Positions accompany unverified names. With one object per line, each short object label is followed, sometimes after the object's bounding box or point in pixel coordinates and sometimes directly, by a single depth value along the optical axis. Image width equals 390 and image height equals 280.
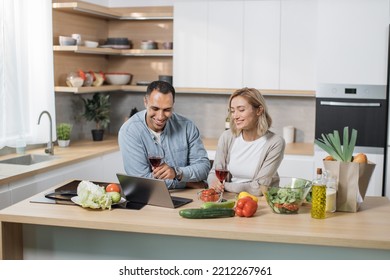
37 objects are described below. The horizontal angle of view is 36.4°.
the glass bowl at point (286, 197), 2.75
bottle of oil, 2.66
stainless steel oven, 4.99
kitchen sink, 4.61
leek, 2.82
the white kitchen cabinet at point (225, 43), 5.41
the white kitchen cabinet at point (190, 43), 5.50
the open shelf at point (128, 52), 5.28
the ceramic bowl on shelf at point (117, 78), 5.91
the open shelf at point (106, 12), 5.03
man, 3.34
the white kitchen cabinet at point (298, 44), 5.23
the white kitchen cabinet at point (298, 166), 5.13
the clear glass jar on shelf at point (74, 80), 5.16
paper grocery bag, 2.80
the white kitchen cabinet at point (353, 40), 4.91
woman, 3.36
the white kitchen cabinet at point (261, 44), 5.32
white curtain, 4.40
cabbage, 2.80
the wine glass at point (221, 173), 2.82
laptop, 2.82
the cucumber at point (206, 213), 2.65
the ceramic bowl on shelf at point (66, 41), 5.05
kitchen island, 2.47
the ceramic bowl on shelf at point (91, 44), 5.34
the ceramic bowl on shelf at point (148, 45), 5.84
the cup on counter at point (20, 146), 4.62
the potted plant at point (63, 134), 5.18
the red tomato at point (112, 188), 2.97
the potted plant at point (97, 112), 5.67
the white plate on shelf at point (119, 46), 5.85
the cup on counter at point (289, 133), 5.71
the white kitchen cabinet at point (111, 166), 5.07
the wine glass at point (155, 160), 2.97
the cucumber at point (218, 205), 2.73
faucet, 4.72
